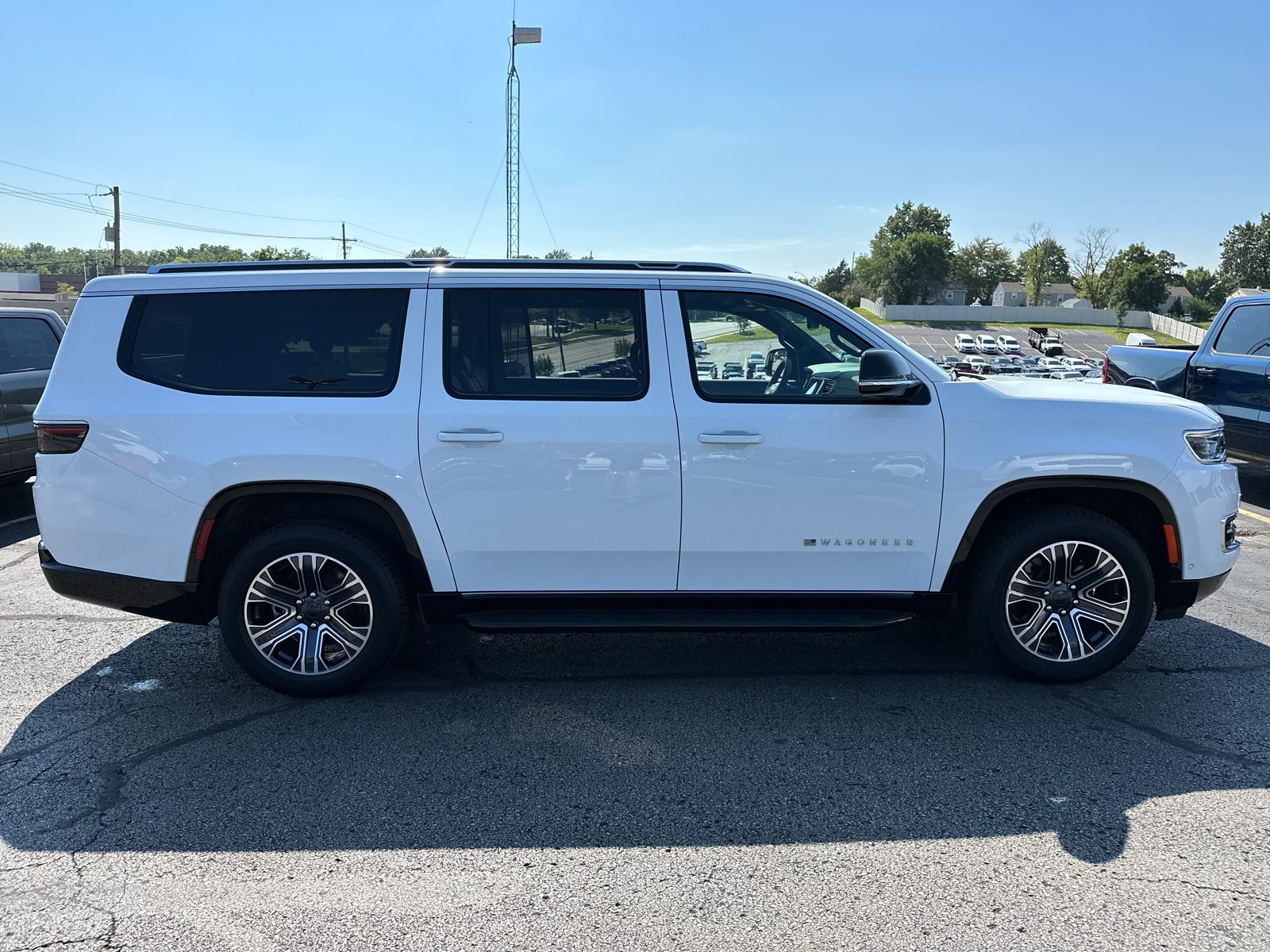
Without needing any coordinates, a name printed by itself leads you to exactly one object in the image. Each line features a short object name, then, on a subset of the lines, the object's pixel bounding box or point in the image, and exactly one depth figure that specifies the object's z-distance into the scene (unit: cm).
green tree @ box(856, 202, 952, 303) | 12194
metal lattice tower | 5847
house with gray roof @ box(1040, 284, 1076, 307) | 13700
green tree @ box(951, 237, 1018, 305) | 14588
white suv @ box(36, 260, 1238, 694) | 414
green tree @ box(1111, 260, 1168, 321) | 10750
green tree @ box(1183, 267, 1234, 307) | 12027
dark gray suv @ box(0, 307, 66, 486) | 862
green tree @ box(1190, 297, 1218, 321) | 10831
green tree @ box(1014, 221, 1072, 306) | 13650
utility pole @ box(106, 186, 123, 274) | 5250
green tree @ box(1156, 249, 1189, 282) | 12000
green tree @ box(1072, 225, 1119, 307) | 11694
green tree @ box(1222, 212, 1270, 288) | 11856
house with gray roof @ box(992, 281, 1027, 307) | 13850
